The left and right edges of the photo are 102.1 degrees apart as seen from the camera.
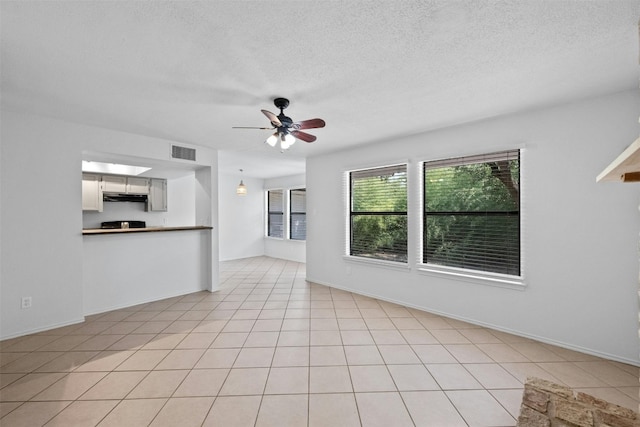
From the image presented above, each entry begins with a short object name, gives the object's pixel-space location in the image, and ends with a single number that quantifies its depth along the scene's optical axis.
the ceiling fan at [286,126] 2.40
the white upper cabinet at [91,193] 4.95
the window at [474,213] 3.04
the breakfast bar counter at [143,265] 3.55
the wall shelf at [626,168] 0.62
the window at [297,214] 7.59
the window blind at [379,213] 4.05
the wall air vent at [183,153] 4.07
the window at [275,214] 8.13
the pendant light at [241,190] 6.66
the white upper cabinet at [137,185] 5.53
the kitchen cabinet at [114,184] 5.22
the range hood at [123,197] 5.29
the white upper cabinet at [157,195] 5.87
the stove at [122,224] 5.39
